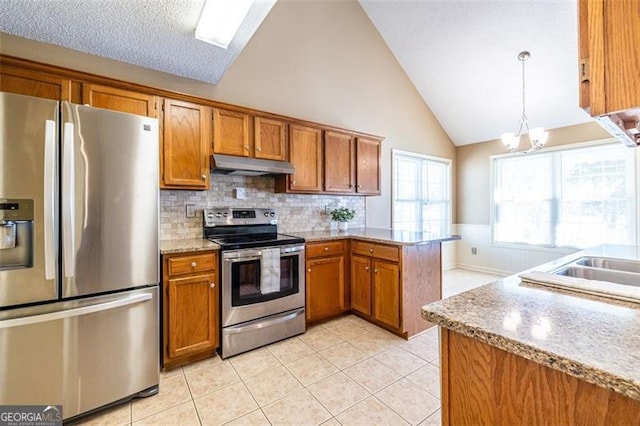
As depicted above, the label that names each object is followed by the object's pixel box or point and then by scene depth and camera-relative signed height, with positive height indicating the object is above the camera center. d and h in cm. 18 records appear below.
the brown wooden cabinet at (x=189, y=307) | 210 -72
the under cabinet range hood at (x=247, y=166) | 253 +45
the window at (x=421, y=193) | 469 +37
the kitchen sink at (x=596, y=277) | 99 -29
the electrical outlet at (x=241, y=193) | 301 +22
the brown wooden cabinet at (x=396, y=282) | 263 -69
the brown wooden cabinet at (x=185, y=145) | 237 +60
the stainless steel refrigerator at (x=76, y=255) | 147 -23
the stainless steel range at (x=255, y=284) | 232 -62
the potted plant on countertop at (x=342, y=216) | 360 -3
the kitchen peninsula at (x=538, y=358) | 61 -34
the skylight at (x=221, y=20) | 179 +132
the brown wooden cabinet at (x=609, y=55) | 52 +30
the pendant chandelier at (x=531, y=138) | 307 +85
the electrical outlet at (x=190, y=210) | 274 +4
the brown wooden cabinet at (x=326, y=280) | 285 -70
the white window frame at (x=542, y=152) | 372 +30
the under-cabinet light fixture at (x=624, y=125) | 66 +23
